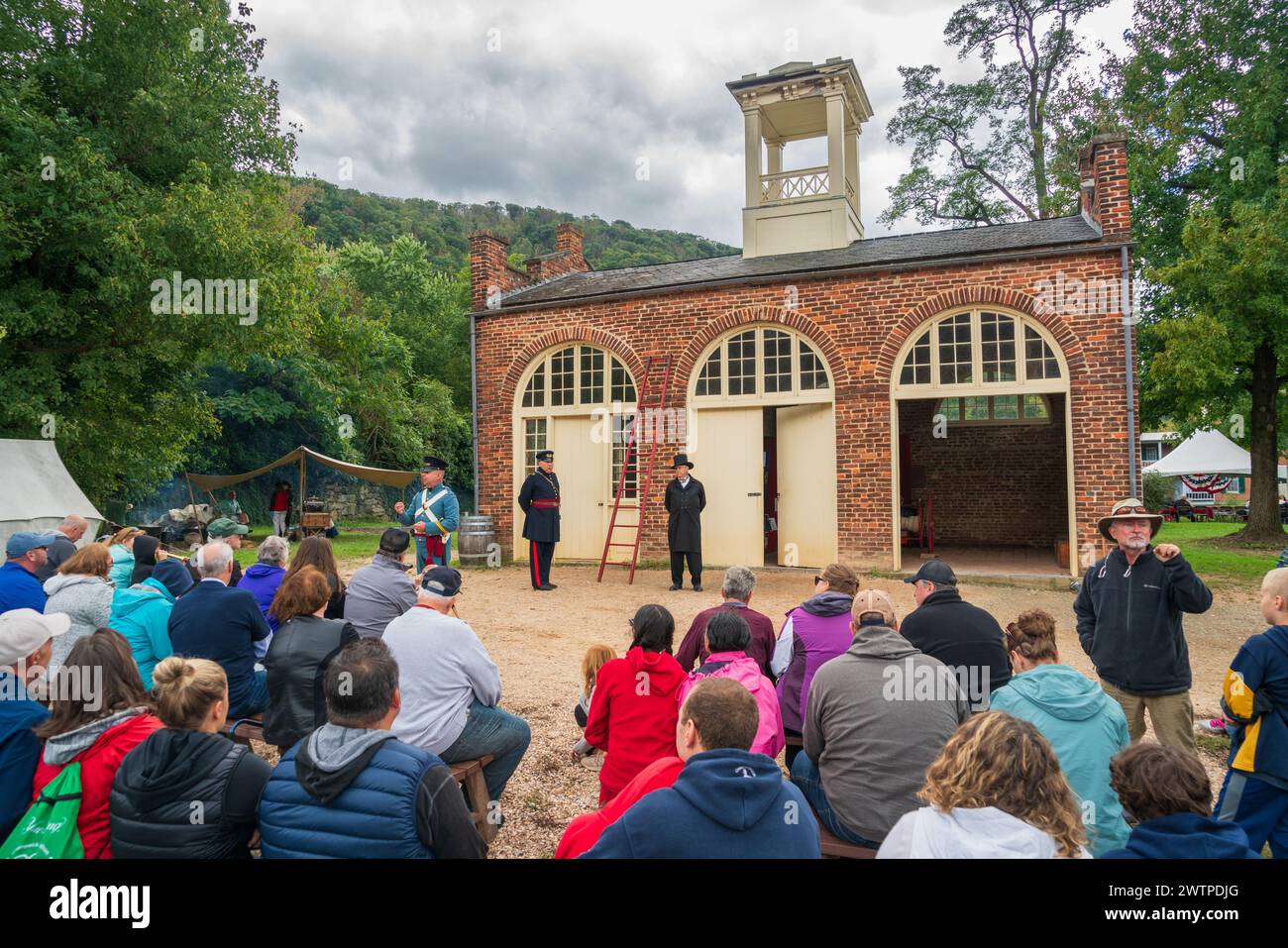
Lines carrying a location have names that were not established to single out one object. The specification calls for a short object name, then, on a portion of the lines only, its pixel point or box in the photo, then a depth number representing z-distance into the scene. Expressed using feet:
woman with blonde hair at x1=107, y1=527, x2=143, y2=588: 20.22
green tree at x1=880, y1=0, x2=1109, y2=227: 78.02
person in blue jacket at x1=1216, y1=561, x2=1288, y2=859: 10.57
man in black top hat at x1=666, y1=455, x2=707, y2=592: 35.58
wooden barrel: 45.16
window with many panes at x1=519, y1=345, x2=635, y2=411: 45.14
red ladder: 42.52
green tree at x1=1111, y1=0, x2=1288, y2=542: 48.47
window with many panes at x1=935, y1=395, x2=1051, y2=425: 60.85
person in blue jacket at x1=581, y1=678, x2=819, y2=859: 6.59
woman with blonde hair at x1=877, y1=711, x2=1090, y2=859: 6.85
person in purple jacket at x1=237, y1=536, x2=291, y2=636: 16.83
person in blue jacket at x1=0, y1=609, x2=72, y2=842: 9.03
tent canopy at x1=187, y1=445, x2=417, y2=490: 60.08
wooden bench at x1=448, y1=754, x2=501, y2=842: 12.82
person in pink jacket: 11.69
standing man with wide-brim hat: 14.49
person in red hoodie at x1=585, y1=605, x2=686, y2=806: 11.54
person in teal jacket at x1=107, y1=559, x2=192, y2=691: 14.89
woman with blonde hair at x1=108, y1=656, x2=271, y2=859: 8.15
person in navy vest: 7.76
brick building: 36.40
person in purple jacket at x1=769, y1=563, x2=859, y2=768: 13.70
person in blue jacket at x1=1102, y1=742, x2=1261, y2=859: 6.73
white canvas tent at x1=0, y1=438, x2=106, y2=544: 32.91
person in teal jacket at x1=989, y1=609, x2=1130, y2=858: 9.81
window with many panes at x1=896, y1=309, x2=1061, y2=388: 37.35
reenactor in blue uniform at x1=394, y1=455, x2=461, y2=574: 28.96
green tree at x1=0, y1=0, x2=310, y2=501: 34.71
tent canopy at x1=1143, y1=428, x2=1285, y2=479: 77.61
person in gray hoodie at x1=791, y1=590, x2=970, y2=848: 9.95
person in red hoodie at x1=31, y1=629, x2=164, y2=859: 8.55
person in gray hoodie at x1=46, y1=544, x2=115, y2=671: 14.76
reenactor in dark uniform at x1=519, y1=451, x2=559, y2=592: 37.09
